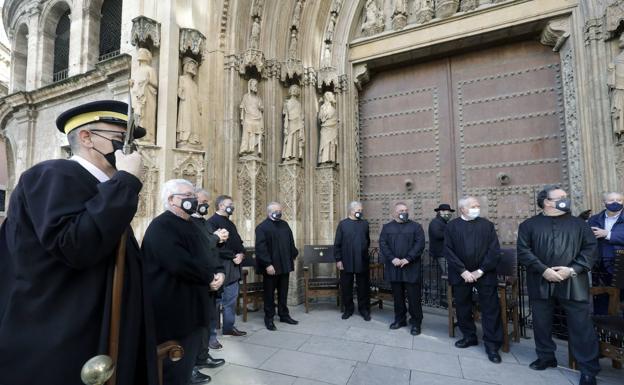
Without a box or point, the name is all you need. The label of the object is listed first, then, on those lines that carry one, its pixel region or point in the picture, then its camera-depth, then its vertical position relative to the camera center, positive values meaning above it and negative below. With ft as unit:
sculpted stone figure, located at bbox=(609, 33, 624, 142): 16.30 +5.49
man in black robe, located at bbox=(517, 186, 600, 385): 10.89 -2.11
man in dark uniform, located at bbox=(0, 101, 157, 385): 3.94 -0.77
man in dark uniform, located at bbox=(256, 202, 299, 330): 17.02 -2.36
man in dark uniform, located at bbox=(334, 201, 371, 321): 18.34 -2.52
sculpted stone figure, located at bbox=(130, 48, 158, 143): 18.90 +6.68
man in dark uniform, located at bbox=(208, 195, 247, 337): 15.07 -2.38
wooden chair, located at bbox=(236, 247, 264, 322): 17.65 -4.15
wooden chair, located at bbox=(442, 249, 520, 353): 13.84 -3.86
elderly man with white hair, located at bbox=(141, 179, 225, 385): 7.77 -1.51
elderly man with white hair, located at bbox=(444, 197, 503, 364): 13.20 -2.40
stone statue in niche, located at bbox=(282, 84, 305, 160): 22.61 +5.52
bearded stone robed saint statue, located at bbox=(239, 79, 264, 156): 21.52 +5.63
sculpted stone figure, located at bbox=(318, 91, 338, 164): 23.07 +5.33
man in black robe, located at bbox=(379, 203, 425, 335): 16.20 -2.45
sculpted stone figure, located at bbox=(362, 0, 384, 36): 24.61 +13.65
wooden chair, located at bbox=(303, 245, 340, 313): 19.77 -4.03
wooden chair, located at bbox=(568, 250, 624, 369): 10.25 -3.54
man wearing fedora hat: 18.78 -1.27
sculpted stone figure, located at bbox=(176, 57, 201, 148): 19.92 +6.08
